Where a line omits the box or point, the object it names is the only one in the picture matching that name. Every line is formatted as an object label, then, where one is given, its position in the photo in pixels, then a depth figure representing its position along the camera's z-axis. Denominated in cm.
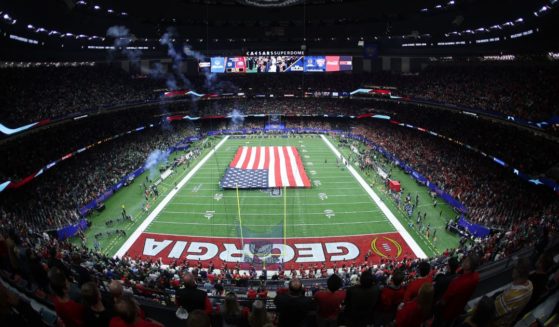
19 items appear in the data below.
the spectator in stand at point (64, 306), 399
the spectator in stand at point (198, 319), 295
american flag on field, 3044
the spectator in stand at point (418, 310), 383
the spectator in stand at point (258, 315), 377
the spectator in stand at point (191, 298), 471
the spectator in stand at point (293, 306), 436
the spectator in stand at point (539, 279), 413
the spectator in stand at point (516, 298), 363
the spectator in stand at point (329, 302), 460
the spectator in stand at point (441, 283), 474
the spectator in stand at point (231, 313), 430
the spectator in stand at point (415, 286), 477
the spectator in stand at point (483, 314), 311
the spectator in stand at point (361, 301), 446
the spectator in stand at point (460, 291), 434
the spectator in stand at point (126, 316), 343
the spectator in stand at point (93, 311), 394
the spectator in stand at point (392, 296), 494
